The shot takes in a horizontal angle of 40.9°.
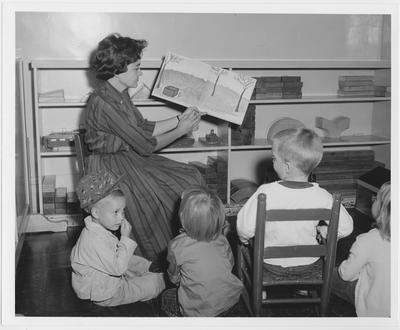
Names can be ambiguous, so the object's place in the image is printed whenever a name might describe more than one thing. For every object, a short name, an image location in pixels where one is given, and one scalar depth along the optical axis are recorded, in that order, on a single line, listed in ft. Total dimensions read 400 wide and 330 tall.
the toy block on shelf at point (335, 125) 17.22
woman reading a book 11.39
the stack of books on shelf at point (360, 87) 16.99
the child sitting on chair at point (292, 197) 8.79
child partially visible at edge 8.32
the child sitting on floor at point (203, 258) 8.79
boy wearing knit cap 9.71
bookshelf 15.20
